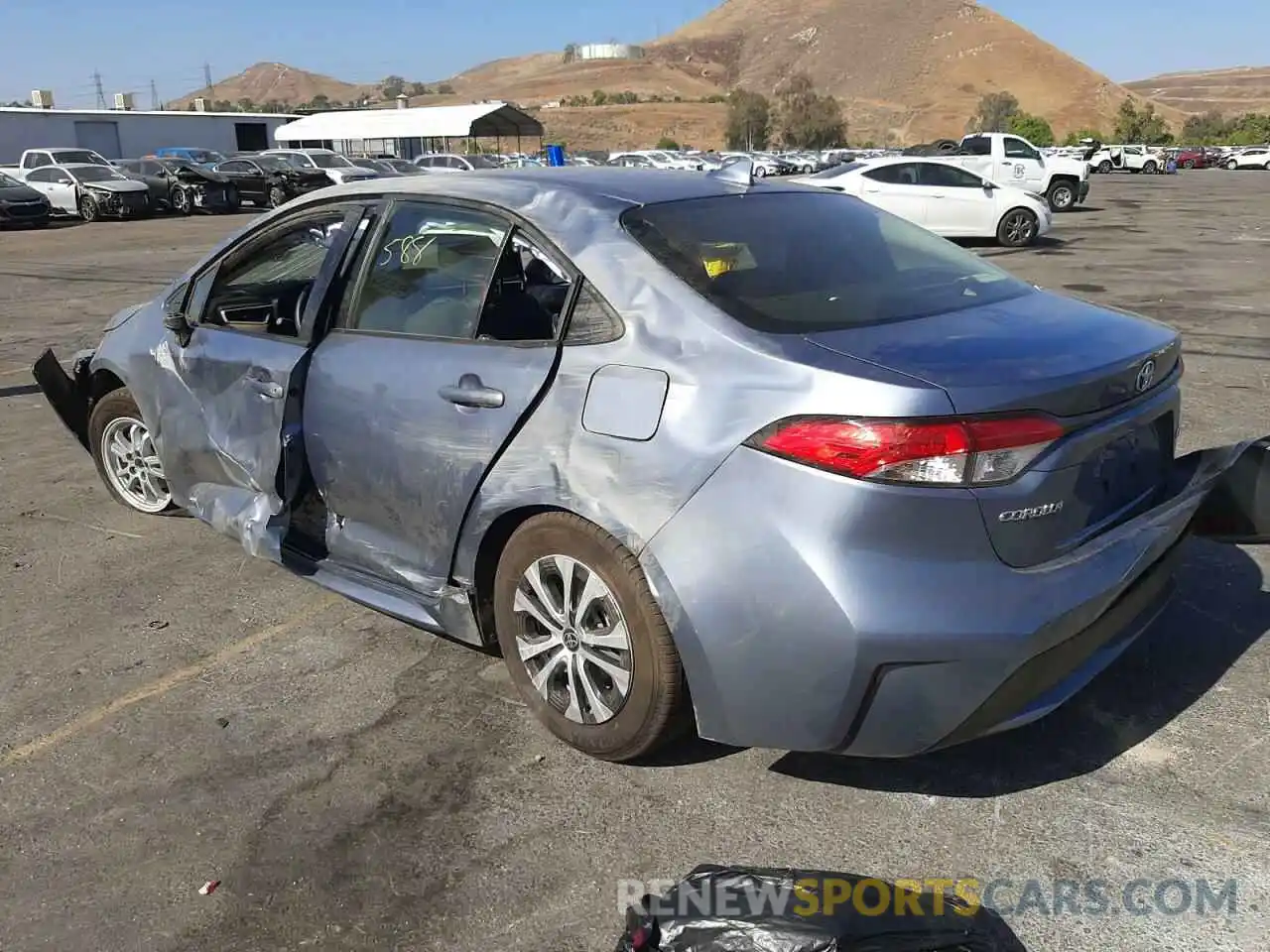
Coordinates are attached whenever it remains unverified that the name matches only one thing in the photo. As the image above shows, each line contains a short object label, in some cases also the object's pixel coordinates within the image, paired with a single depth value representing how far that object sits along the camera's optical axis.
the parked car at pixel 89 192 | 29.20
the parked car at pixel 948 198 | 17.81
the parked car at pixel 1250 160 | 56.06
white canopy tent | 47.12
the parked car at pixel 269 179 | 32.78
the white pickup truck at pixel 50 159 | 31.02
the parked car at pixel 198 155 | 36.54
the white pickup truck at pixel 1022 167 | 23.02
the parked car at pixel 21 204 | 26.72
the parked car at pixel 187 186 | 31.67
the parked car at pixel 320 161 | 32.98
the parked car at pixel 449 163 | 34.03
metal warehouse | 49.00
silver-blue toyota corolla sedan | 2.56
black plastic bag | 2.07
